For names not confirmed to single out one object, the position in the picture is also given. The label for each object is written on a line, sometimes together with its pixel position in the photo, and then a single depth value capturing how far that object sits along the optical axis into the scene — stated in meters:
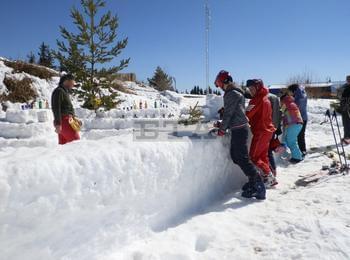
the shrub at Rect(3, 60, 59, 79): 18.42
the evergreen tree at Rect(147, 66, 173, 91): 43.28
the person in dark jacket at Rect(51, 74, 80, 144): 4.65
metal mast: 18.68
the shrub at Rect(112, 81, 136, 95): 23.67
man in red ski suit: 4.36
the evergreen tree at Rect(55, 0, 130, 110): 14.07
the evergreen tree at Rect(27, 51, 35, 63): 32.35
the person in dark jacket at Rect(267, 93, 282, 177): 5.03
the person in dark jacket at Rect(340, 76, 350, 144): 7.75
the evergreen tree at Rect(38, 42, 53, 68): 30.08
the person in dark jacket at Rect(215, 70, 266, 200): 3.93
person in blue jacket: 6.94
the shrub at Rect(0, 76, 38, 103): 16.00
